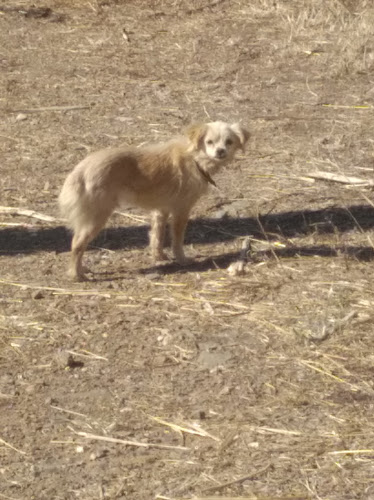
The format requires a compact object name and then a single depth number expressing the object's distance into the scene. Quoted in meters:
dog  6.28
